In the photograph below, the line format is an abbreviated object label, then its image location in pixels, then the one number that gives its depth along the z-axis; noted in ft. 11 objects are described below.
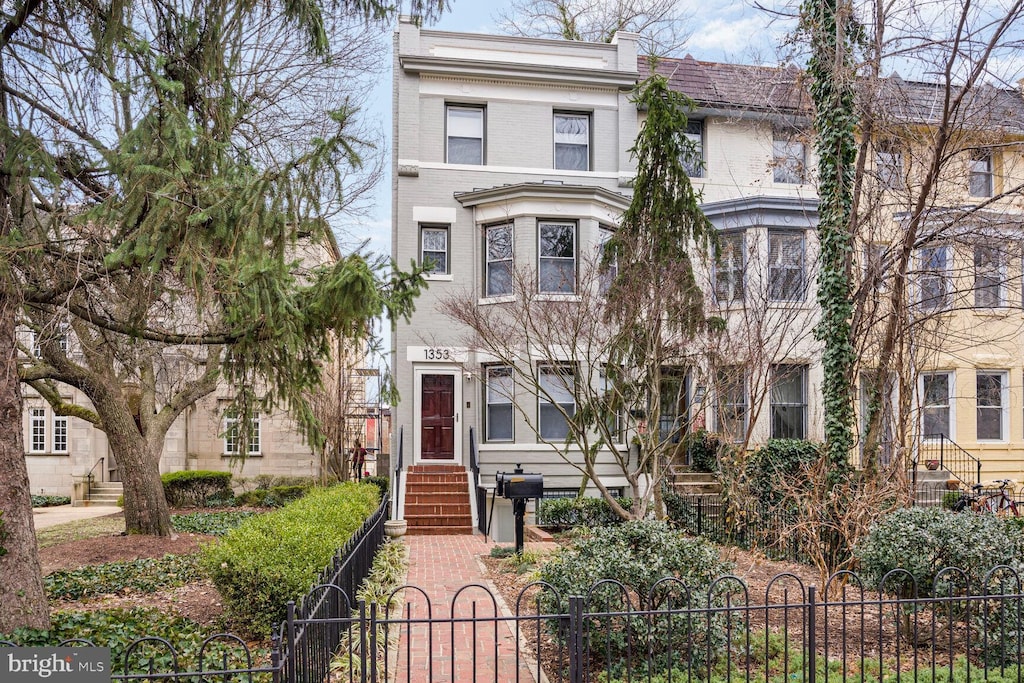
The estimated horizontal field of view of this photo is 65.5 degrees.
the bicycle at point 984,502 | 46.95
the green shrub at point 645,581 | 20.79
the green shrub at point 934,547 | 23.07
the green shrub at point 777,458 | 52.75
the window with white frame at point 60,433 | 87.56
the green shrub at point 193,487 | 75.72
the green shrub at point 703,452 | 60.78
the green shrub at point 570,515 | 49.80
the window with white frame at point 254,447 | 81.00
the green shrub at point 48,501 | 80.37
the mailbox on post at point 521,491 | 38.29
